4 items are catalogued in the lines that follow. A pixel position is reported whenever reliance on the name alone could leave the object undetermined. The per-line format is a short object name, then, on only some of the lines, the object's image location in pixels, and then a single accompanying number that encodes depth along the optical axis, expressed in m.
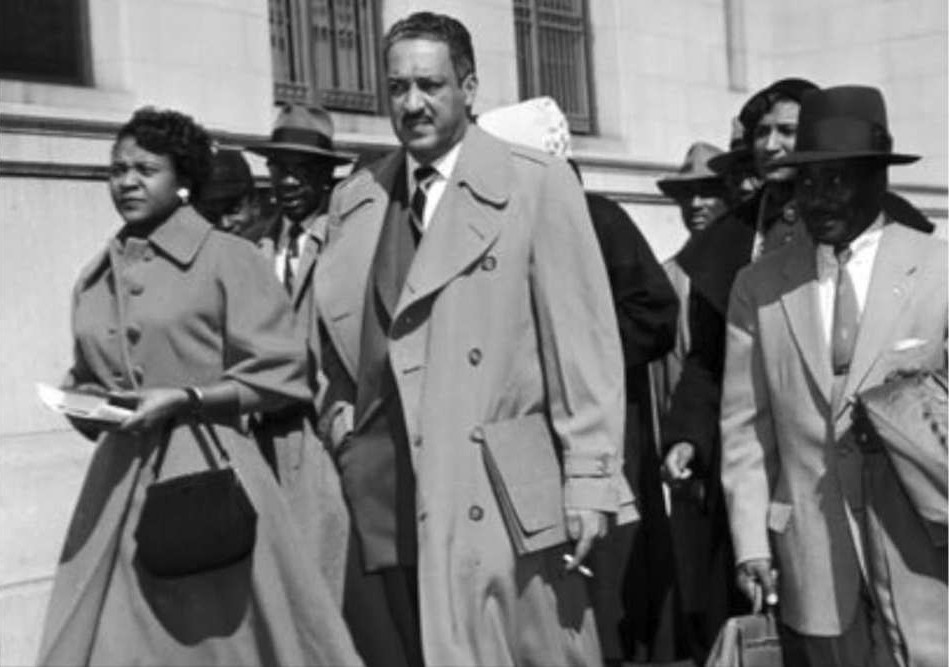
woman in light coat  6.29
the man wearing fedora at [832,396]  5.85
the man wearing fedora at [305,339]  7.34
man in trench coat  5.73
